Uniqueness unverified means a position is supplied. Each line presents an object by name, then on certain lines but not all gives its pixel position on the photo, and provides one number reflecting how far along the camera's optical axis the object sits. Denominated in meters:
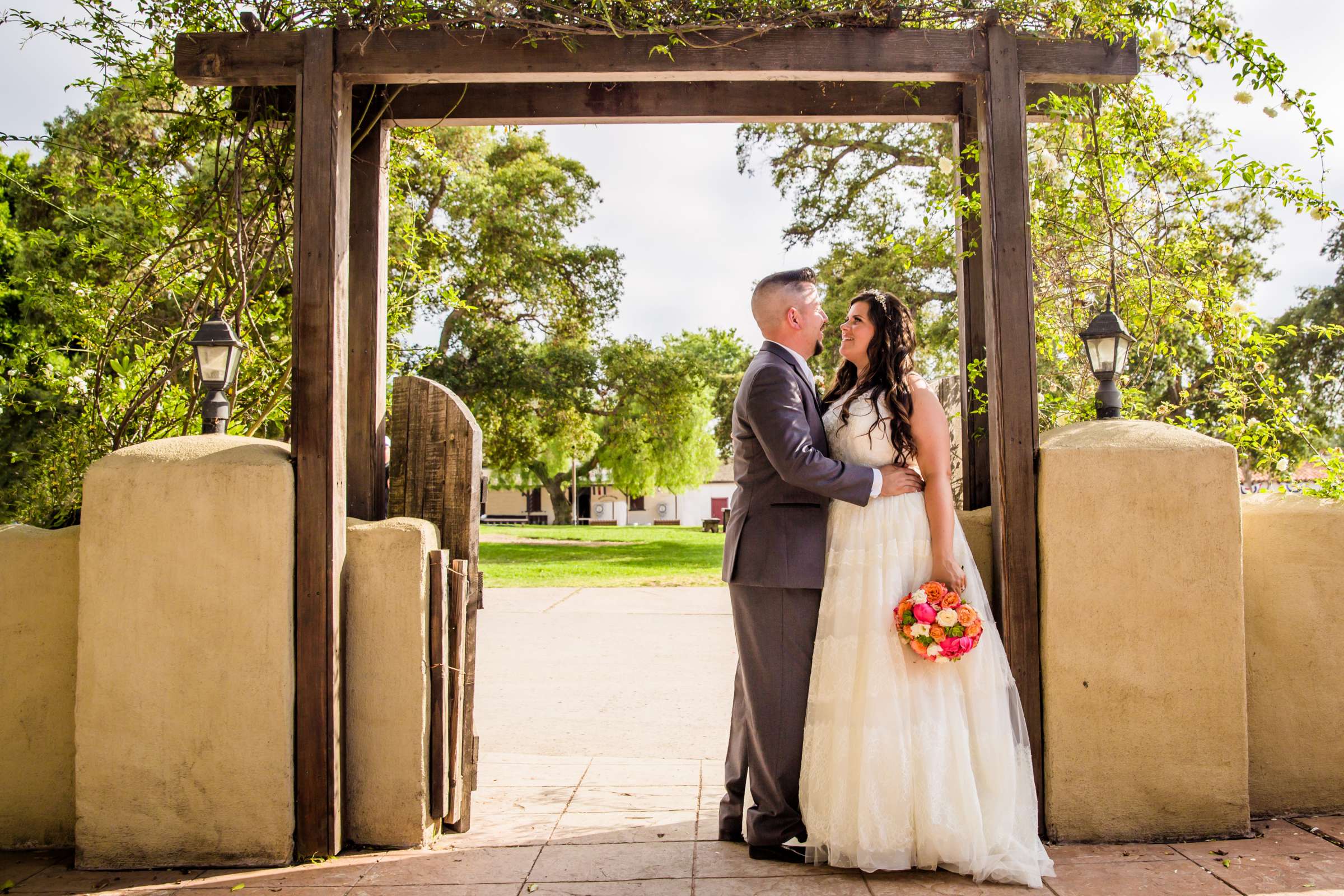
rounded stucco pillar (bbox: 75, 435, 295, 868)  3.37
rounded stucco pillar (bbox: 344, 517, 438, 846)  3.52
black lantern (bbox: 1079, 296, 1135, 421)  4.08
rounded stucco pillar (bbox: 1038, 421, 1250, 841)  3.50
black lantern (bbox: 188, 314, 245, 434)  4.21
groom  3.30
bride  3.08
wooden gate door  3.61
